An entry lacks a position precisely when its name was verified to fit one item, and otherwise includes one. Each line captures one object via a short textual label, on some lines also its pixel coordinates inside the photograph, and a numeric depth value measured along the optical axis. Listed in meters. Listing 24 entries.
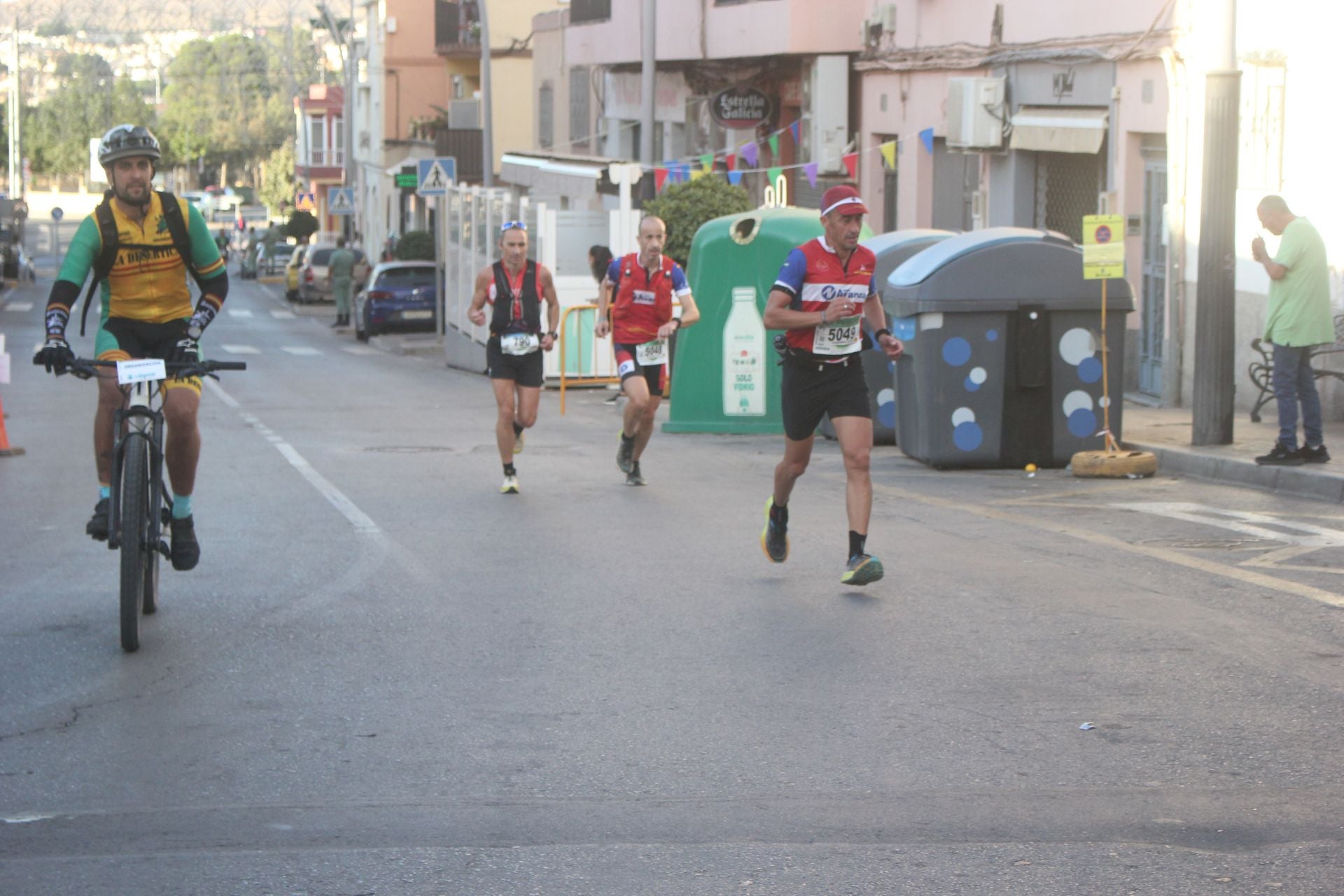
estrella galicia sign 27.78
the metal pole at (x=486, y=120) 35.88
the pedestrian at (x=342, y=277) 45.81
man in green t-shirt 12.72
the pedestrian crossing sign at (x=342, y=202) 56.25
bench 14.61
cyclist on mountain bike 7.45
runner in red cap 8.65
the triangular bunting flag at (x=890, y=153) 23.94
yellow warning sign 13.16
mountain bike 7.05
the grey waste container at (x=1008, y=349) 13.91
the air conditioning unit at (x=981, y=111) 21.25
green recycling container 16.77
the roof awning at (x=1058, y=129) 19.48
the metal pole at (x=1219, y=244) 13.71
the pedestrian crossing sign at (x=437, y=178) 33.78
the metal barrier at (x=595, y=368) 24.78
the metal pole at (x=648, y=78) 24.84
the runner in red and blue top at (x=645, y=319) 12.92
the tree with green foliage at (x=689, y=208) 22.98
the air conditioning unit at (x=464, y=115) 52.38
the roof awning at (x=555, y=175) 28.92
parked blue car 39.22
